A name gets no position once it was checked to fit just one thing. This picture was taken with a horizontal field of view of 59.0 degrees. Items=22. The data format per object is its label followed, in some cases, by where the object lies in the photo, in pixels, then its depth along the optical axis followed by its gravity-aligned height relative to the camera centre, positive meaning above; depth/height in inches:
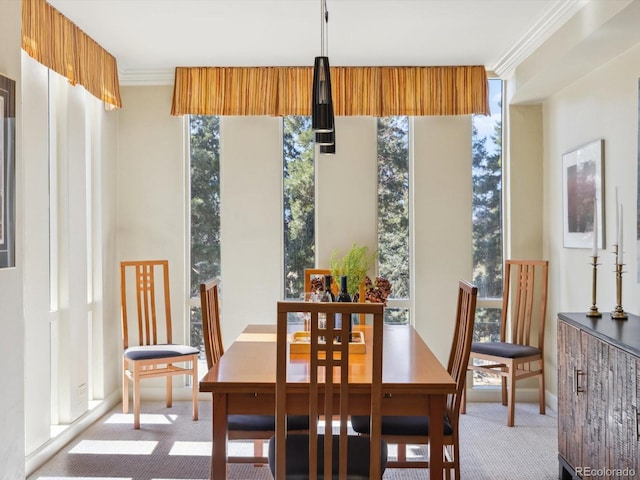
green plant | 127.3 -7.2
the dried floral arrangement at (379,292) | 123.5 -11.6
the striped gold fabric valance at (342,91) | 181.5 +47.8
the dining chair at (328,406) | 76.4 -24.5
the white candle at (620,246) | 114.4 -1.6
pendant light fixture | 99.3 +24.9
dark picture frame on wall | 95.2 +11.5
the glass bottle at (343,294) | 114.5 -11.5
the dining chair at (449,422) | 101.3 -33.6
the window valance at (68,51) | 125.8 +47.7
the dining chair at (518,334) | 161.5 -30.1
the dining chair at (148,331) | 159.0 -29.6
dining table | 87.0 -24.4
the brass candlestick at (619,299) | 115.0 -12.4
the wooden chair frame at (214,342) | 101.7 -21.7
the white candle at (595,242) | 123.3 -0.7
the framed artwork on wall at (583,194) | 141.8 +11.9
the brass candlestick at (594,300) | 118.9 -13.4
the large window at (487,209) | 186.9 +9.8
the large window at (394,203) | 187.5 +11.9
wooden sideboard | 90.7 -28.6
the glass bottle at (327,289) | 117.9 -10.6
